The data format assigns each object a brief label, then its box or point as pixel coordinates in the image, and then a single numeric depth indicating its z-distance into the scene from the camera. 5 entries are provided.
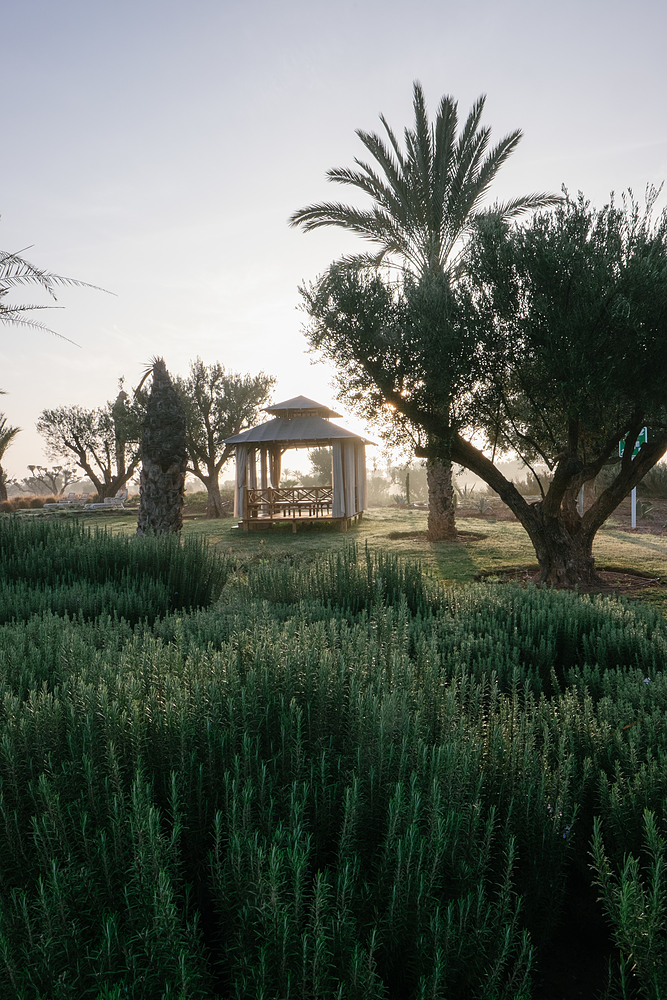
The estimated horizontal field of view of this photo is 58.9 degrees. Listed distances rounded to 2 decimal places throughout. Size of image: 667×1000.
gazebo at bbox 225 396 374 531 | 19.08
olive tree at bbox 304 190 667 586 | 7.42
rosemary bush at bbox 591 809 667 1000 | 1.31
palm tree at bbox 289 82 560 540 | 12.77
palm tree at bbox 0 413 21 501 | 34.91
